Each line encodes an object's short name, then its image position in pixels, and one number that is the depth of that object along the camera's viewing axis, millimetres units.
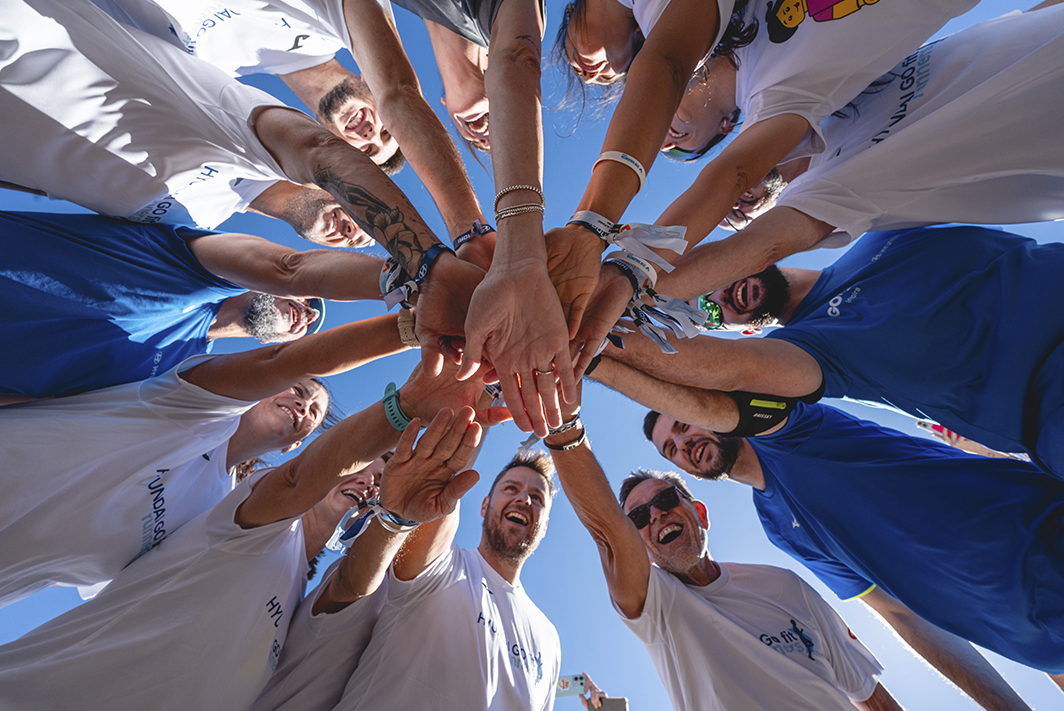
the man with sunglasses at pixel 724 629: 740
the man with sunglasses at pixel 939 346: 547
